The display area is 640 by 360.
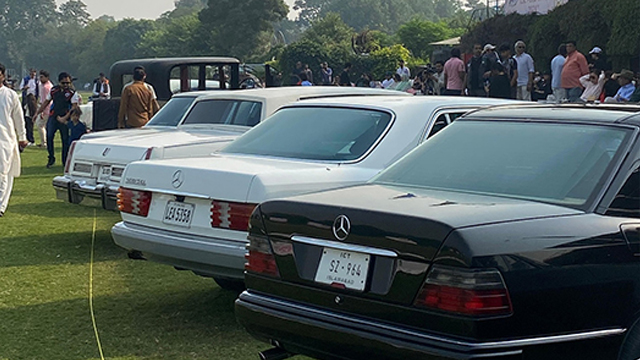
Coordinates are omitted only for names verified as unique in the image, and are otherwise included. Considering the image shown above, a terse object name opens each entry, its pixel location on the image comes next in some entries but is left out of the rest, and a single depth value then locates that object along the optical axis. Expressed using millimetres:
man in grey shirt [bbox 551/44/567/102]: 16594
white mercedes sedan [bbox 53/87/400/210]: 8945
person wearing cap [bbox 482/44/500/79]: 16062
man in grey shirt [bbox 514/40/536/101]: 16547
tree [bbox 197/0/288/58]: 85562
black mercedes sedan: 3711
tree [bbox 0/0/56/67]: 184250
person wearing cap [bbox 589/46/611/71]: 17453
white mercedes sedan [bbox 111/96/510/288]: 5938
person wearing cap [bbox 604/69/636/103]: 14914
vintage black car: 17453
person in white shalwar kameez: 10742
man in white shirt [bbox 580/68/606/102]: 15734
